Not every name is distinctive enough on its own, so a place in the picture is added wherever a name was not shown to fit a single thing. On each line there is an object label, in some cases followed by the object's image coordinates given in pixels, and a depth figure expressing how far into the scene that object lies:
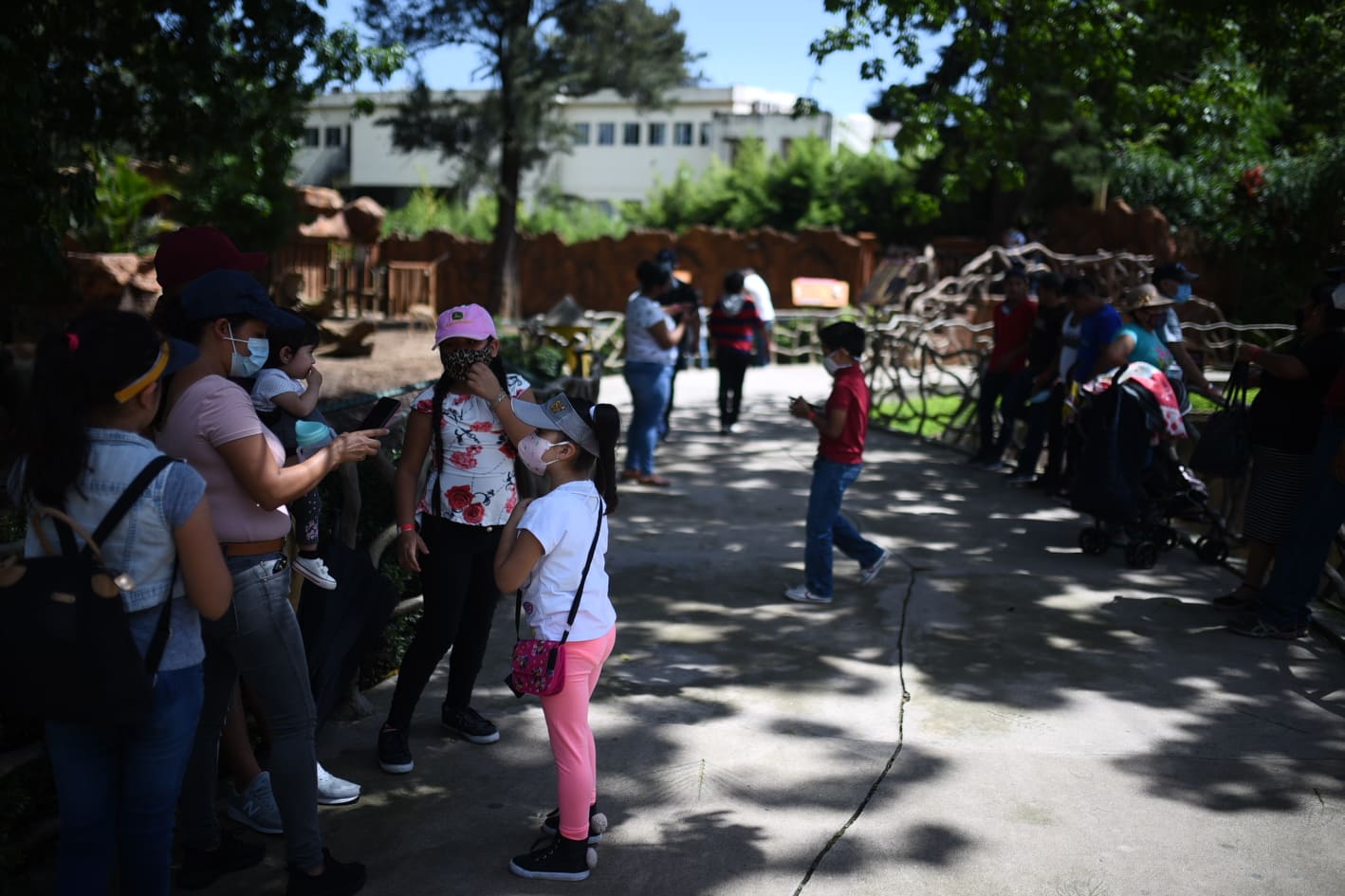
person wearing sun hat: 7.70
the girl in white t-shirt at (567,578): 3.63
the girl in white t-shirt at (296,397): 3.70
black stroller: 7.38
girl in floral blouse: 4.32
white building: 52.16
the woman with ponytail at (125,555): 2.75
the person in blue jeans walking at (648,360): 9.56
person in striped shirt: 11.63
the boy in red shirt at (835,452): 6.43
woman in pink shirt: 3.24
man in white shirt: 12.12
